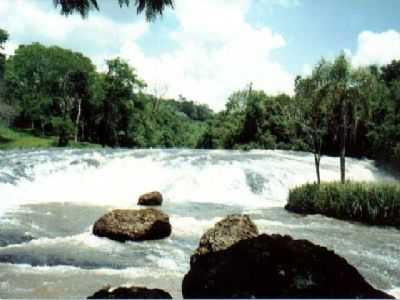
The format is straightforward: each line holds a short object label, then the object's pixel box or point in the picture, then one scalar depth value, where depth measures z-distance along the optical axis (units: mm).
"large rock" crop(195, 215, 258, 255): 10234
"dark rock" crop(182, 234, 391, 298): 4148
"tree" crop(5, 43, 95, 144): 74750
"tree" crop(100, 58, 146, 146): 67875
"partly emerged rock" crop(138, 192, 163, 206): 22062
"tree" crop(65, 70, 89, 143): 74188
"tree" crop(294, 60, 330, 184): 27641
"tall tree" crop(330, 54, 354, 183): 27016
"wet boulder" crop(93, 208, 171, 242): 13430
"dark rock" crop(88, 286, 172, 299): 5469
